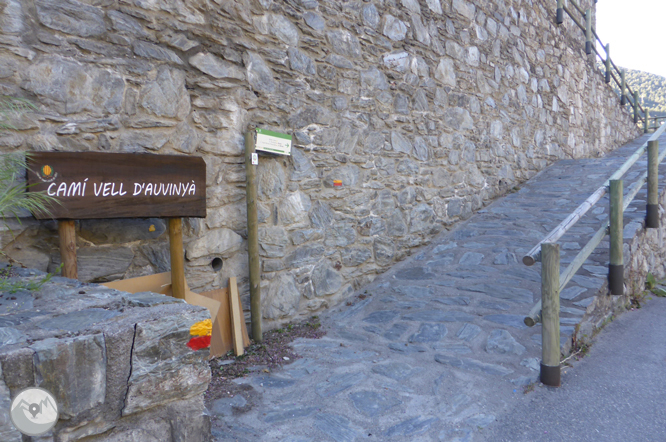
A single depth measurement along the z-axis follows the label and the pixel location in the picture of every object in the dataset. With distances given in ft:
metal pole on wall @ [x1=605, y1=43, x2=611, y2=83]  30.53
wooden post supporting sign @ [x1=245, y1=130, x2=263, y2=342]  9.75
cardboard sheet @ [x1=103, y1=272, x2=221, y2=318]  7.99
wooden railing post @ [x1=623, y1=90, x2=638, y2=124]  37.51
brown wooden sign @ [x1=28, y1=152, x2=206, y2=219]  6.69
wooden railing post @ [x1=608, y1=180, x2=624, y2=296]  10.41
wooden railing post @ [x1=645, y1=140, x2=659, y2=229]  12.38
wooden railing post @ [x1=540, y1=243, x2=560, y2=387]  7.80
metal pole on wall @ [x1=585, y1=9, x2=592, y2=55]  27.81
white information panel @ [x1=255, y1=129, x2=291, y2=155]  10.07
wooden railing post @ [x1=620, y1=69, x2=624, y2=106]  33.58
